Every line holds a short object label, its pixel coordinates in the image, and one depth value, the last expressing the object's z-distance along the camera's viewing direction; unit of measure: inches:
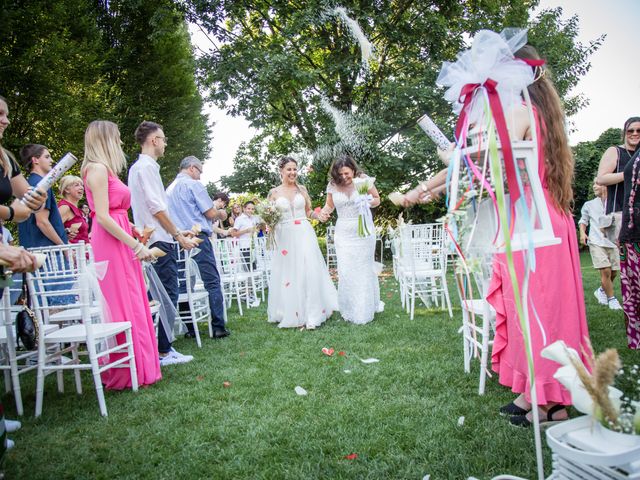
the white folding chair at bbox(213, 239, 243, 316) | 305.6
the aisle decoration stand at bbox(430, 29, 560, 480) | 69.8
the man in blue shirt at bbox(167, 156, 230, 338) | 224.1
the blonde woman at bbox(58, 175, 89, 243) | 225.3
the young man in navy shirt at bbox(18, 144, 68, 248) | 188.2
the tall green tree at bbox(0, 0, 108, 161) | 408.5
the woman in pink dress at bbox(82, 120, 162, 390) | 146.4
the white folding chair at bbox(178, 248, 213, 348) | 216.8
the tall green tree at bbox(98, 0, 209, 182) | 555.5
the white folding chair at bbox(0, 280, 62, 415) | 126.1
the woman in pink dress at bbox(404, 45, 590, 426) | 104.8
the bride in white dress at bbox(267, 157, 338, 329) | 247.0
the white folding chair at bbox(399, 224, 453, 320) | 254.2
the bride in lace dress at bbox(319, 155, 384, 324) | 253.0
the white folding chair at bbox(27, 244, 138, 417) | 133.8
